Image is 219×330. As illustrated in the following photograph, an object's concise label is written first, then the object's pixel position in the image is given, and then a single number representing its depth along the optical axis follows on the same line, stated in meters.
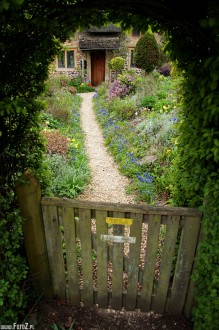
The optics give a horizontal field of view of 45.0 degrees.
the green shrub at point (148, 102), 9.93
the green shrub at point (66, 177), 5.18
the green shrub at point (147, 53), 14.67
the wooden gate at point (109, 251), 2.55
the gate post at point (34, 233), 2.52
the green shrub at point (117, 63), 17.88
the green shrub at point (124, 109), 9.69
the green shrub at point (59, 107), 10.09
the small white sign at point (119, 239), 2.65
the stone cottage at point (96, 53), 19.52
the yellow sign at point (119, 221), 2.55
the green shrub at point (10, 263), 2.36
